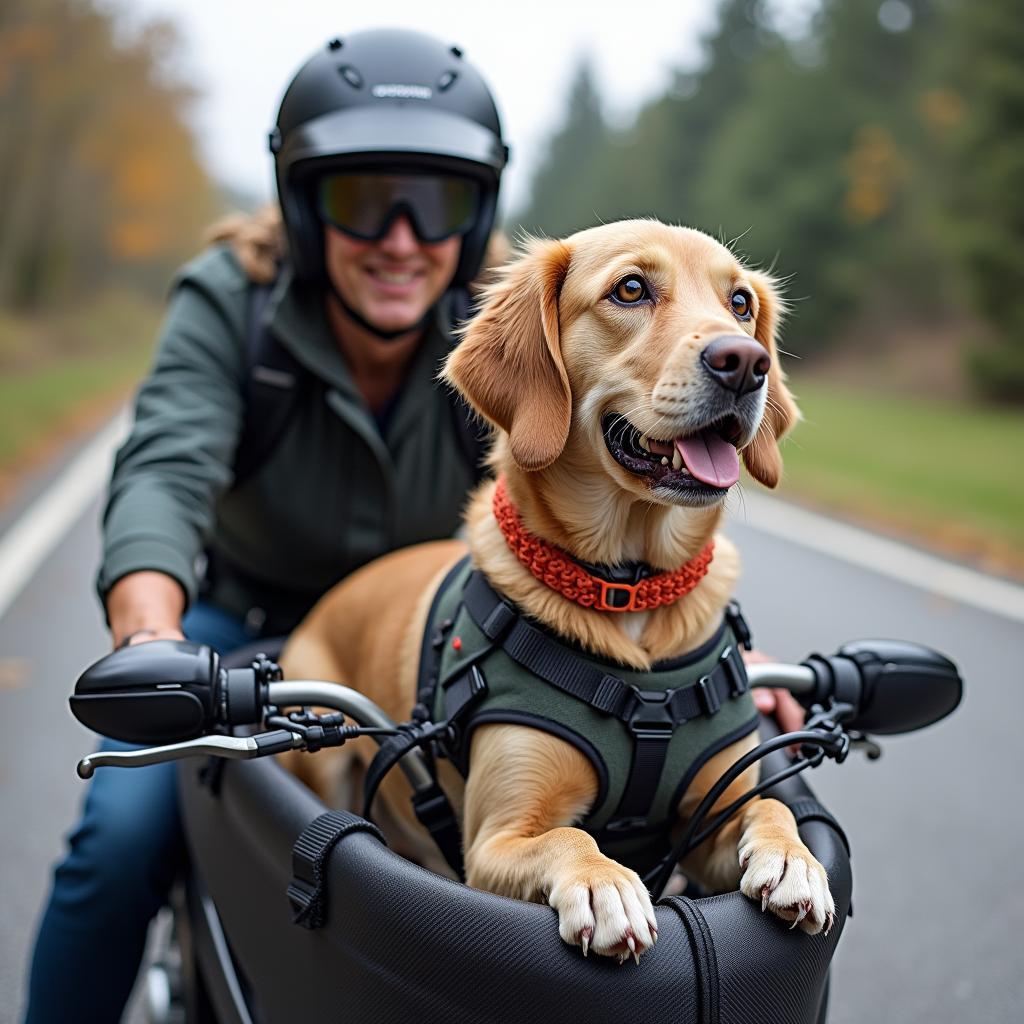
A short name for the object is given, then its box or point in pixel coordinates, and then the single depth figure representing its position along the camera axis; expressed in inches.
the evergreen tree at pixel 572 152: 2559.1
